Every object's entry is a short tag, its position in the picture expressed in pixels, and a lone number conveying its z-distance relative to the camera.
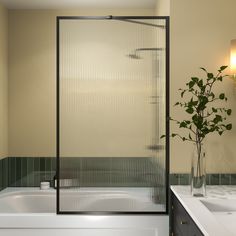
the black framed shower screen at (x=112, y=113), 2.03
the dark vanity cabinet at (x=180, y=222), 1.38
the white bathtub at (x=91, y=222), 2.02
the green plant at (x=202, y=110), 1.83
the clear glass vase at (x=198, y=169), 1.78
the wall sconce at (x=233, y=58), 1.93
